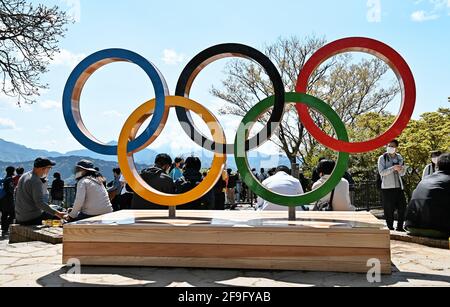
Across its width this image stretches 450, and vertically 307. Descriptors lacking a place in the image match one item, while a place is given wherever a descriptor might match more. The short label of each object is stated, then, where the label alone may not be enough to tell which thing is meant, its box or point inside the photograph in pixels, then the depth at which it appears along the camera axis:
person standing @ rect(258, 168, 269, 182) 16.22
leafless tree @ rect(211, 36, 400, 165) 22.70
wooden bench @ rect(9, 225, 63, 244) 6.60
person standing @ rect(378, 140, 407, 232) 7.32
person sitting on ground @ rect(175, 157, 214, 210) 6.38
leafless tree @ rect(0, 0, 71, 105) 12.45
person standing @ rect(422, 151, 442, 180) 8.56
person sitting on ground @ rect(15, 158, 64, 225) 6.61
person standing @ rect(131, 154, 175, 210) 6.29
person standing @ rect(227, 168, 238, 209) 14.42
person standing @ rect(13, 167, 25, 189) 10.11
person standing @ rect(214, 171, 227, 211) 8.69
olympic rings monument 4.59
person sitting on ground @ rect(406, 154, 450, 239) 5.81
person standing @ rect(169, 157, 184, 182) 9.98
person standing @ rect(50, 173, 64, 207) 12.27
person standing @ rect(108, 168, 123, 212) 9.34
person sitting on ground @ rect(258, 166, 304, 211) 5.56
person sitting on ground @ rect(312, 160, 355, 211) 5.74
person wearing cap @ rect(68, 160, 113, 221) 6.00
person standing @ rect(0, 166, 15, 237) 9.41
